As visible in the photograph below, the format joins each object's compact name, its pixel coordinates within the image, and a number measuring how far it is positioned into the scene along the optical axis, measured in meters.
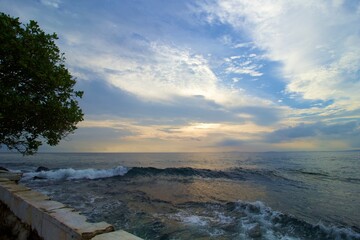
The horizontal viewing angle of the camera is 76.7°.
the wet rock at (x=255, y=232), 9.12
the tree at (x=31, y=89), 6.93
